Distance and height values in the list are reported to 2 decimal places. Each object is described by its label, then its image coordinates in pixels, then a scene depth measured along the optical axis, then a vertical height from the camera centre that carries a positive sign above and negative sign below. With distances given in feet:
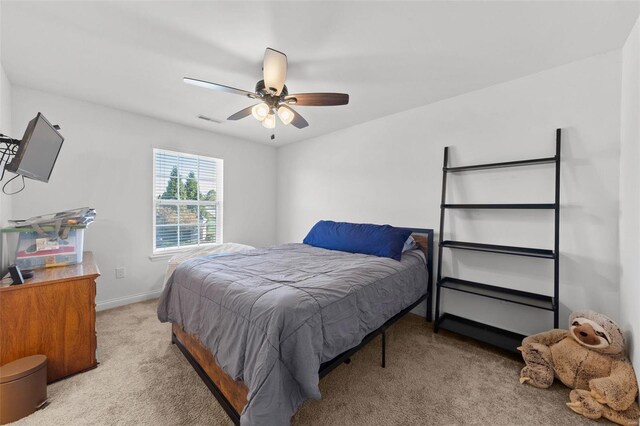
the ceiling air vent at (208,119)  10.74 +3.94
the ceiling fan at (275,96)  5.72 +2.92
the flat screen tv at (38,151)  5.27 +1.28
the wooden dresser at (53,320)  5.29 -2.53
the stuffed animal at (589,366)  4.82 -3.29
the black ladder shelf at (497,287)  6.66 -2.32
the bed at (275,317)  3.94 -2.13
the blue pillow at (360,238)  8.36 -1.01
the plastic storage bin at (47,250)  6.34 -1.14
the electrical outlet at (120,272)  10.09 -2.61
